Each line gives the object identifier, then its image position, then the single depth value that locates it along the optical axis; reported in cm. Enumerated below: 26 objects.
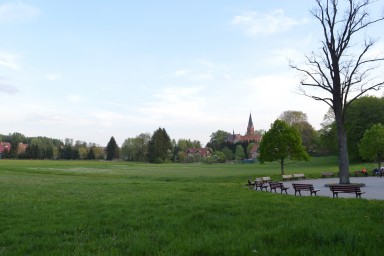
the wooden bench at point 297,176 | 3897
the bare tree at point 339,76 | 2880
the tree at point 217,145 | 18364
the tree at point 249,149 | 16550
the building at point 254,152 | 16718
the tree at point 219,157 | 14308
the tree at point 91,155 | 17198
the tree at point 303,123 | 12212
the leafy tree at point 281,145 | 4719
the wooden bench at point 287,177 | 3747
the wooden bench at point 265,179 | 3250
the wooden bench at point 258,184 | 2728
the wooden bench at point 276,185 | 2385
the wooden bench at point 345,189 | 1903
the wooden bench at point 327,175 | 4166
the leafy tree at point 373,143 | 4591
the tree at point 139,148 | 15319
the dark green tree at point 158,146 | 13712
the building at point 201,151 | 18595
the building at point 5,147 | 17000
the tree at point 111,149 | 16795
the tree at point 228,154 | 15238
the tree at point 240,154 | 15390
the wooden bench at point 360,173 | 4341
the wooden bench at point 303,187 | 2133
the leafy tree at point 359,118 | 8119
